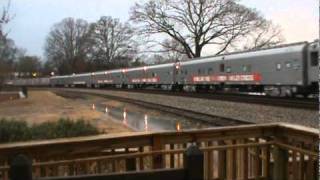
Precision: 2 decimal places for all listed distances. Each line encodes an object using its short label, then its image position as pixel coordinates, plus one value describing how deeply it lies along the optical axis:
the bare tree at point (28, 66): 183.95
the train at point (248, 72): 31.98
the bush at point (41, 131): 17.36
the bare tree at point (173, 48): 76.23
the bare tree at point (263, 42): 84.09
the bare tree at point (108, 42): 134.75
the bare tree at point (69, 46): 150.00
